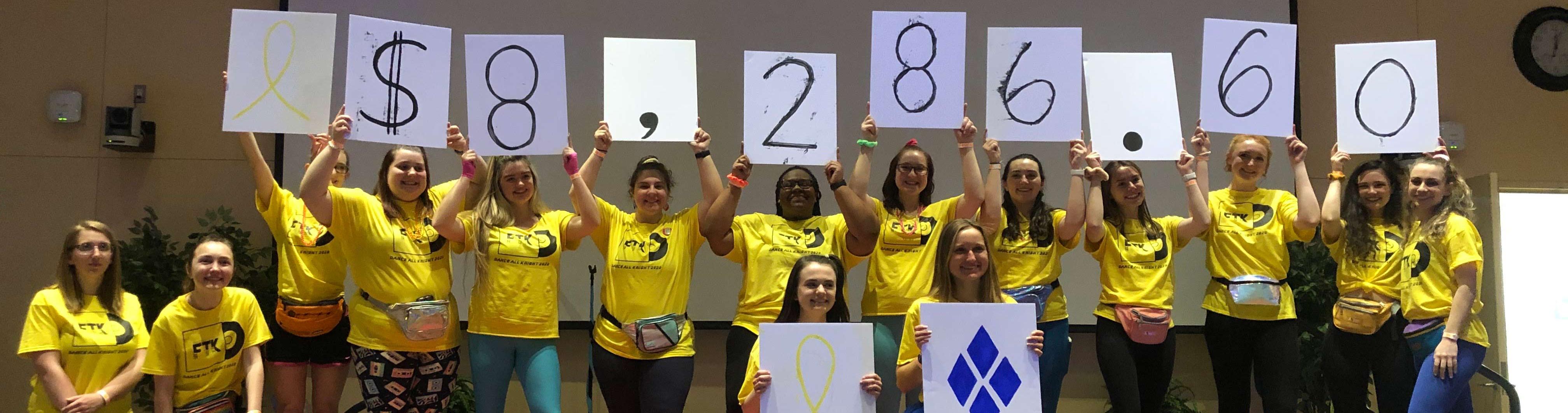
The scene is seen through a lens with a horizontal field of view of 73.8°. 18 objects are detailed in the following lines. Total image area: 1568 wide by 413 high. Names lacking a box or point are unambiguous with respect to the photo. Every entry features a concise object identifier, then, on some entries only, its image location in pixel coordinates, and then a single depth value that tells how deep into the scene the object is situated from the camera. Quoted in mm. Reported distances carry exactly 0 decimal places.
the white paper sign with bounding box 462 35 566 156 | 3611
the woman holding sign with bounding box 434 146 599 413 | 3447
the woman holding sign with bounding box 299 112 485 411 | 3393
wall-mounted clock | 5688
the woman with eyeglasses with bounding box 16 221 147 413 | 3256
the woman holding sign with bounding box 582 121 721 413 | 3457
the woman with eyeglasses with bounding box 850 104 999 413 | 3607
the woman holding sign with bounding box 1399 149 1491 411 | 3352
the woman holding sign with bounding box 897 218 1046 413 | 3027
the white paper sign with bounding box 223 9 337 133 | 3449
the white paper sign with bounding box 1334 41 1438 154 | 3854
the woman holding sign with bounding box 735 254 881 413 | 3070
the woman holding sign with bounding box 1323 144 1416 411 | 3670
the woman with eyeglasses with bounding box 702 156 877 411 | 3557
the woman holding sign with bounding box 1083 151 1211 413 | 3623
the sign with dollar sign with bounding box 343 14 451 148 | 3523
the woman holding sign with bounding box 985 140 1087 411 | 3648
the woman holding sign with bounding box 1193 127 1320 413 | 3684
